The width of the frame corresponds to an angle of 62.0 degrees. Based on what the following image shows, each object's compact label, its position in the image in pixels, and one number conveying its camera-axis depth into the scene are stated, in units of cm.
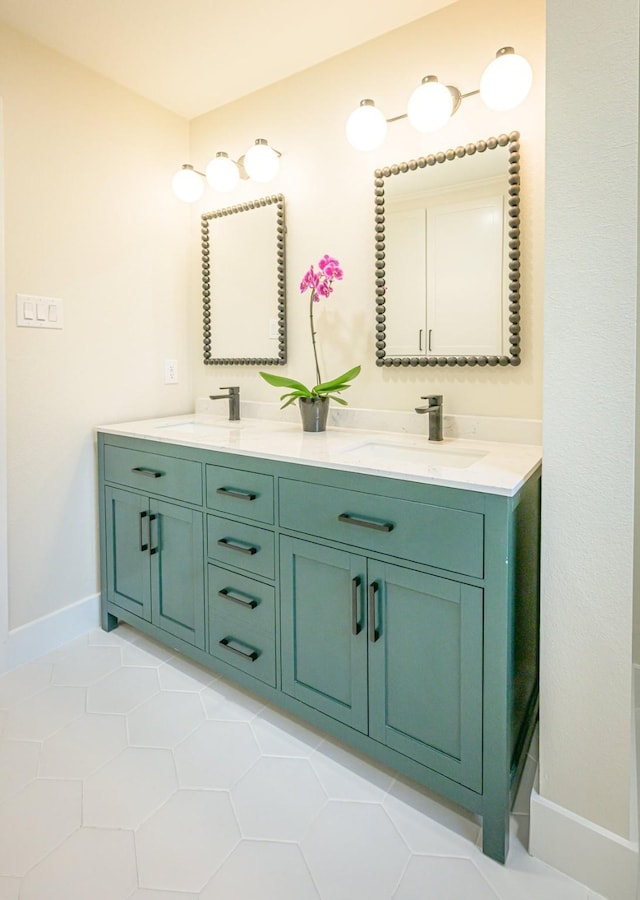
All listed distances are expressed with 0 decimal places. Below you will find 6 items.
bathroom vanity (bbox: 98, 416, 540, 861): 121
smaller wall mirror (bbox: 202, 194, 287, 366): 226
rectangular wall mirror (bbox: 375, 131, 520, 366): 167
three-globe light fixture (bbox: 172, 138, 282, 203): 214
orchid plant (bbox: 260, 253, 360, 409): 196
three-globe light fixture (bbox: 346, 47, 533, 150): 154
